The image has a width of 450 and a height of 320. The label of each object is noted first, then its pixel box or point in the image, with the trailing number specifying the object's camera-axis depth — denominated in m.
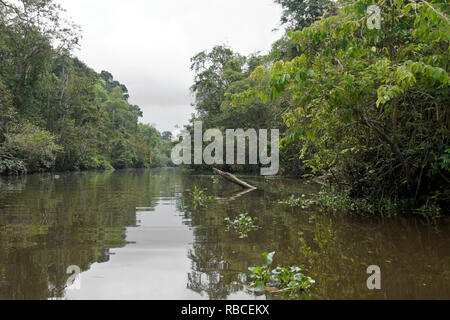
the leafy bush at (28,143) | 18.62
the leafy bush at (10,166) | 19.36
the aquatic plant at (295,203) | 7.81
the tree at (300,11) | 21.10
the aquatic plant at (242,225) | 4.97
